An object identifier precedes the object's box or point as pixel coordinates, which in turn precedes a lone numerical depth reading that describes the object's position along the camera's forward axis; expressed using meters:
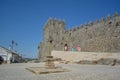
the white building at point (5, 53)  19.20
